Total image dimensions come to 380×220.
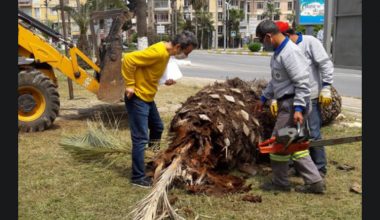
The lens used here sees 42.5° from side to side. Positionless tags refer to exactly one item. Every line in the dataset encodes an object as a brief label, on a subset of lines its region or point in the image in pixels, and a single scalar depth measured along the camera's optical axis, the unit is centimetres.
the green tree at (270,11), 9625
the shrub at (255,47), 5203
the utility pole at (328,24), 1182
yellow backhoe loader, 853
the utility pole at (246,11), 9074
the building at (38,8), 8312
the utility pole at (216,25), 7554
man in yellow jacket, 530
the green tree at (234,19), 8312
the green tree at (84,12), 3005
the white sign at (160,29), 4626
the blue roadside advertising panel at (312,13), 1373
